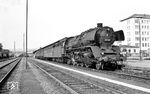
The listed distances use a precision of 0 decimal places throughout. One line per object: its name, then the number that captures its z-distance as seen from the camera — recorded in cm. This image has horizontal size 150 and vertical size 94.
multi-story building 10750
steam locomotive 1697
